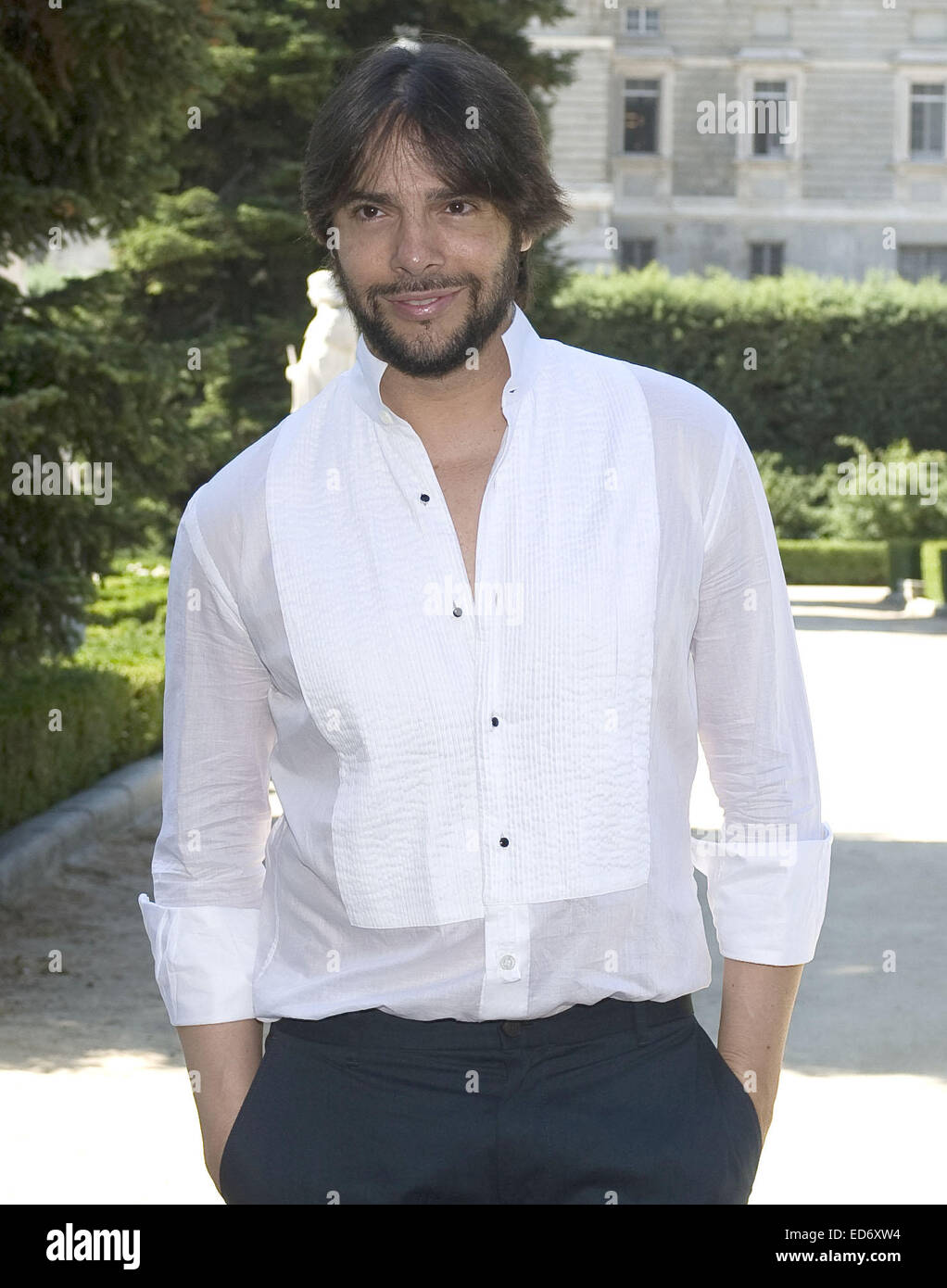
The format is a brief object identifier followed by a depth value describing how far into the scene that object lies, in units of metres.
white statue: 13.23
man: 1.88
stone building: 41.81
